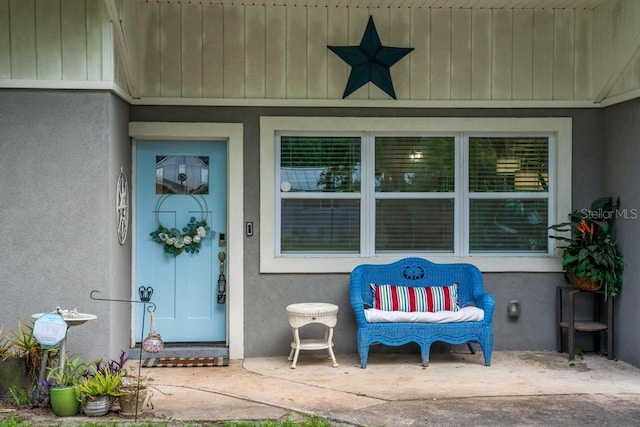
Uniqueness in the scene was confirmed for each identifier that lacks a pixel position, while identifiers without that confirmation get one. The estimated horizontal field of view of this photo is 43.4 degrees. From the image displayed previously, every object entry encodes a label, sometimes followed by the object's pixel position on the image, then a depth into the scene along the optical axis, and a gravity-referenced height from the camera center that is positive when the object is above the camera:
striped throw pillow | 7.11 -0.76
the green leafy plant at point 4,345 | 5.64 -0.98
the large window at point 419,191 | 7.47 +0.21
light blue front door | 7.39 -0.15
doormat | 6.93 -1.32
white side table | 6.83 -0.92
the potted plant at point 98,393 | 5.23 -1.18
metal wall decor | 6.59 +0.05
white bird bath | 5.48 -0.74
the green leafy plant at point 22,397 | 5.43 -1.27
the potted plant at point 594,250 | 7.11 -0.33
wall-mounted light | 7.53 -0.90
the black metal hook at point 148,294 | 7.34 -0.76
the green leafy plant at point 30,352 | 5.60 -1.00
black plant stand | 7.18 -0.99
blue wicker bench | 6.79 -0.79
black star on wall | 7.34 +1.40
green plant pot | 5.22 -1.23
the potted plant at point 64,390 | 5.22 -1.16
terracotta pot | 7.18 -0.64
